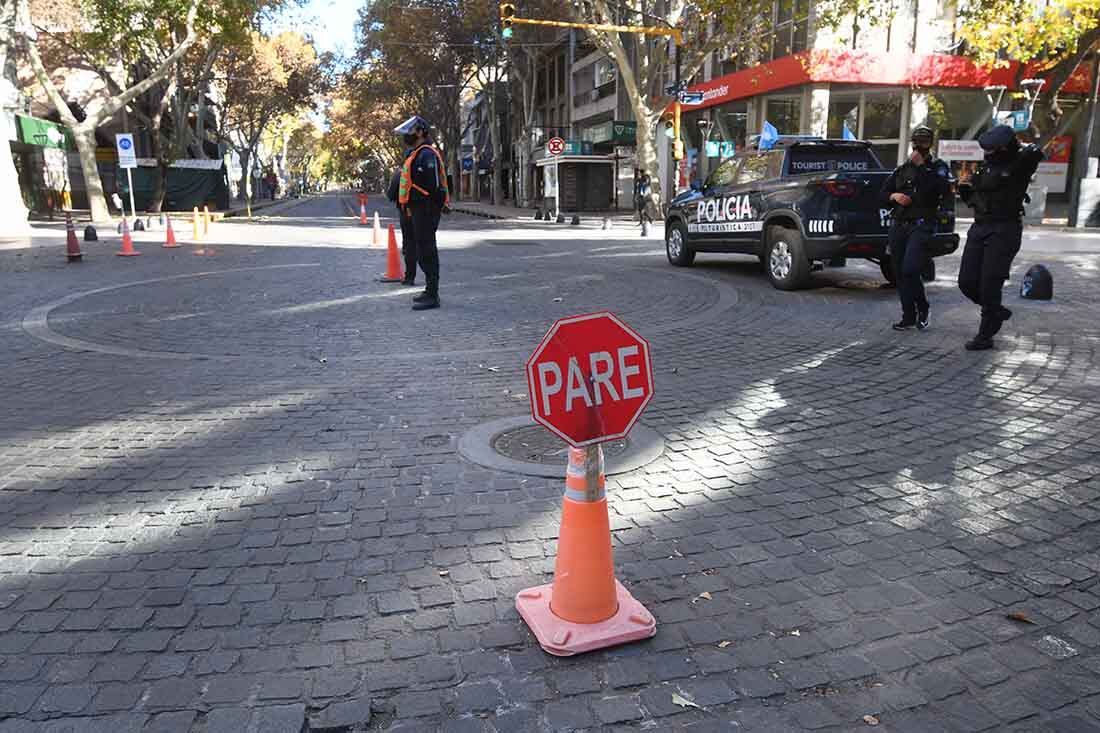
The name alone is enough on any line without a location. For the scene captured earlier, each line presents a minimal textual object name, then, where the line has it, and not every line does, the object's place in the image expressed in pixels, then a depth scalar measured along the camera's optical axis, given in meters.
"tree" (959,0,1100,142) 19.41
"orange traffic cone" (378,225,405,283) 11.77
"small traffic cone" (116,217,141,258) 16.19
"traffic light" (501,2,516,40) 20.02
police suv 9.98
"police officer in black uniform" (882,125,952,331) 7.74
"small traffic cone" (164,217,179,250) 18.27
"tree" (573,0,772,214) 25.70
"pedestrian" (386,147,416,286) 9.56
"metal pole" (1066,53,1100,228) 23.94
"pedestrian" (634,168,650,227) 26.20
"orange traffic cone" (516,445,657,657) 2.87
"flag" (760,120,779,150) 12.09
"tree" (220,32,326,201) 41.03
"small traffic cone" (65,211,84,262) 14.80
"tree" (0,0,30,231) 22.24
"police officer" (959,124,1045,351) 6.77
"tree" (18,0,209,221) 24.73
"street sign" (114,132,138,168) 24.77
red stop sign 2.75
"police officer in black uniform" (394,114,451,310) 9.09
